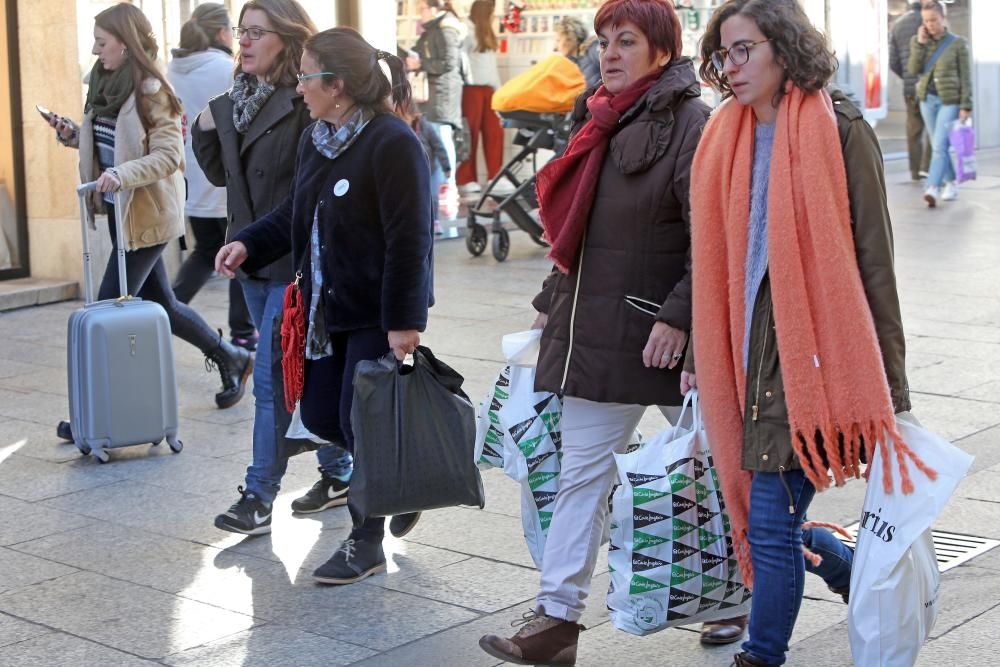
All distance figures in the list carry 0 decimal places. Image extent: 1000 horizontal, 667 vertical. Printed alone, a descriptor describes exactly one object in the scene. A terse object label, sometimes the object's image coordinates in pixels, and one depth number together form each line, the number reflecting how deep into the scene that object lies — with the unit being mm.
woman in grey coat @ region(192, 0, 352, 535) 9072
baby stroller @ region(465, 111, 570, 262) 20101
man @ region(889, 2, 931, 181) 28674
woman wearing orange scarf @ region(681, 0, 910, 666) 5957
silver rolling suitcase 10591
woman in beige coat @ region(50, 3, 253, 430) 11529
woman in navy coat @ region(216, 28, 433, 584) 7924
